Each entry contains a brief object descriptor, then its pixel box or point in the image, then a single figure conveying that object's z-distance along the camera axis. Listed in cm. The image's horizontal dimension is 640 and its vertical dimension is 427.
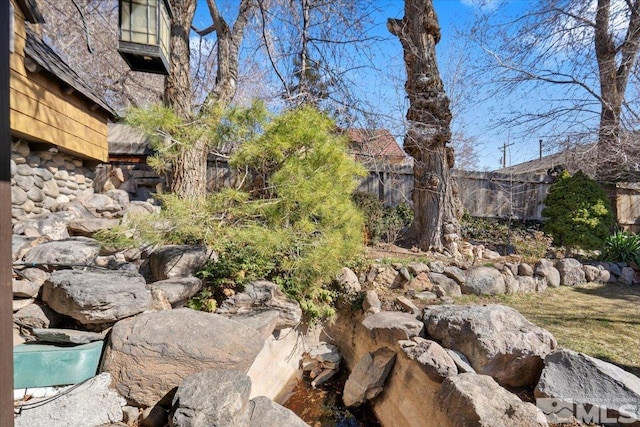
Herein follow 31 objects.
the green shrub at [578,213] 568
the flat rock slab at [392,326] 301
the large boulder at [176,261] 315
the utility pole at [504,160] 1425
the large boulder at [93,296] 229
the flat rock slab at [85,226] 364
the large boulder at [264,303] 314
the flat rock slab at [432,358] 242
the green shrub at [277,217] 308
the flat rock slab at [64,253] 271
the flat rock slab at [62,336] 222
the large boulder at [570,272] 521
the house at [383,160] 548
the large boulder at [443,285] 441
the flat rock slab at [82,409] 192
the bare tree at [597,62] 581
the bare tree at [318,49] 548
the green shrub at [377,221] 606
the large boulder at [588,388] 193
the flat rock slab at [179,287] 282
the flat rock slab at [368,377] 300
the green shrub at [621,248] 578
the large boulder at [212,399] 186
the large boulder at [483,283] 453
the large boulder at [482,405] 183
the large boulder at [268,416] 218
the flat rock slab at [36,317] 237
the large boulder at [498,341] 250
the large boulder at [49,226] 333
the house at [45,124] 338
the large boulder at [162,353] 217
